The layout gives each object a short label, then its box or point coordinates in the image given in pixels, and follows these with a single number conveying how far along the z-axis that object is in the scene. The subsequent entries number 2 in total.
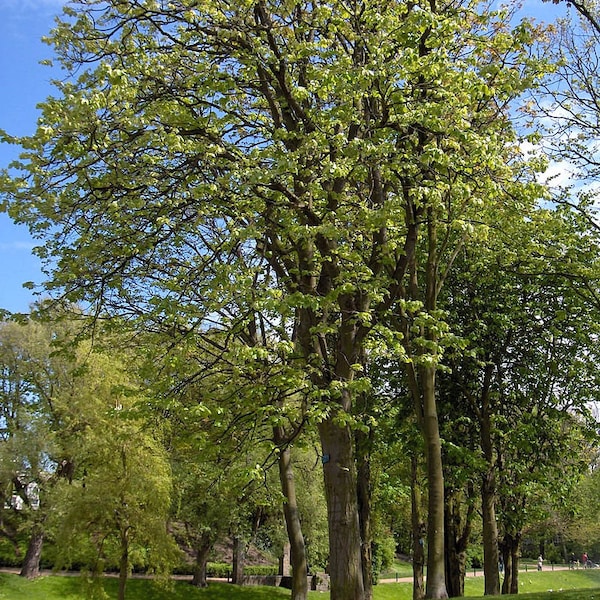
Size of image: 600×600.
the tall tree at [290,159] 8.81
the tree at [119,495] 17.95
